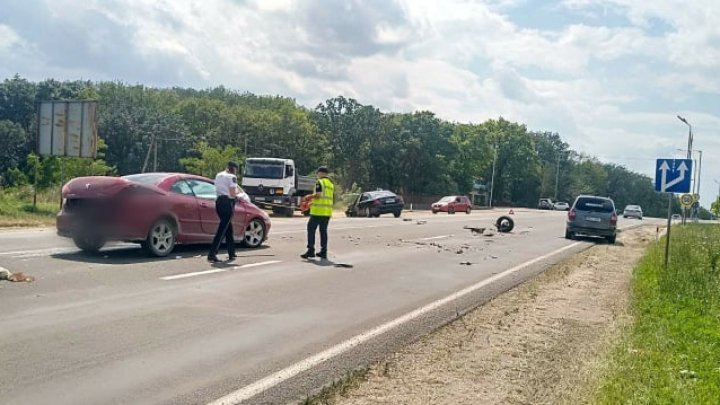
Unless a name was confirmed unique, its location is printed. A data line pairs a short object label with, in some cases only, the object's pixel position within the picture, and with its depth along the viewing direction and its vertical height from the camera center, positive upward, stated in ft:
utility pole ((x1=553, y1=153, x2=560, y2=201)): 396.49 +16.58
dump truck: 105.60 +0.82
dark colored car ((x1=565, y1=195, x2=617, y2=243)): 83.76 -1.27
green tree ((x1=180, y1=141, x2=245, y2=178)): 153.99 +5.38
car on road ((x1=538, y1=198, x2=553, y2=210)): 326.79 -0.05
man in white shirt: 40.66 -0.90
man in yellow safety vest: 44.62 -1.36
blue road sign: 50.39 +2.64
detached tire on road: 92.68 -2.94
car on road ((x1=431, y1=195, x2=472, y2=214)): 178.70 -1.49
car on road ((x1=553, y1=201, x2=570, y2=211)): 317.56 -0.43
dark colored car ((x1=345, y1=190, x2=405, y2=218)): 125.70 -1.76
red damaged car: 37.65 -1.64
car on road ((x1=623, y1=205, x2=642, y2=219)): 230.27 -0.84
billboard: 78.95 +5.73
